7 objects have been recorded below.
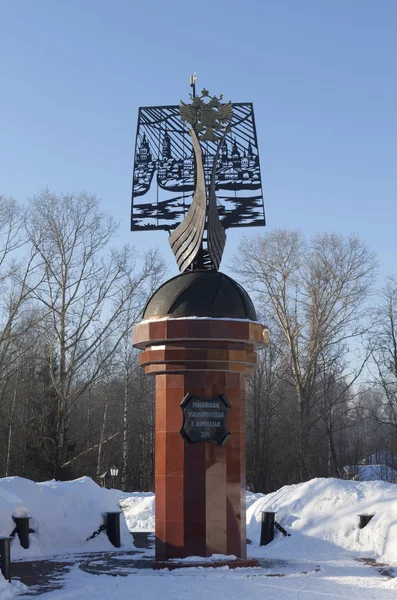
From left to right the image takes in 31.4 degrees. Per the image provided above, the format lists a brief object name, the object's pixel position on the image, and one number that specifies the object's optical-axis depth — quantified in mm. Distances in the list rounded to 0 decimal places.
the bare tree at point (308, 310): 30953
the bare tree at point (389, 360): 33844
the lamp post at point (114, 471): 23844
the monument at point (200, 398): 10883
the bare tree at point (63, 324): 26312
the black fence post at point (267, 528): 14758
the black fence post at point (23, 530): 12953
